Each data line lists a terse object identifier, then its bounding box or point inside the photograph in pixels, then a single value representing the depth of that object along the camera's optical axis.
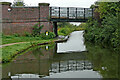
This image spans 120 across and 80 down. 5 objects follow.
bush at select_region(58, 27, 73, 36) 36.31
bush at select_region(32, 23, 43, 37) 24.50
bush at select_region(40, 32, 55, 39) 24.21
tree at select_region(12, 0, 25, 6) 41.19
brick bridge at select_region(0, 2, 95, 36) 24.61
